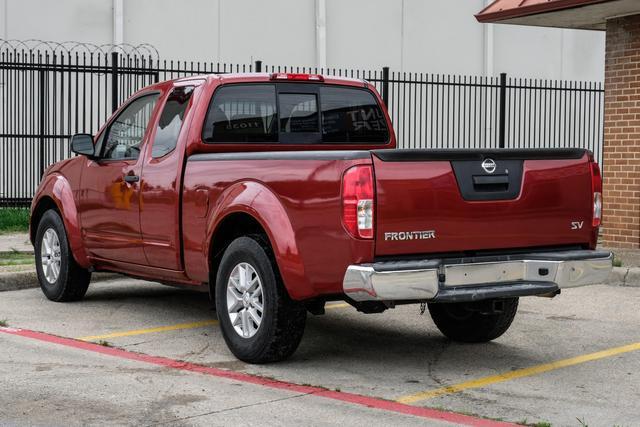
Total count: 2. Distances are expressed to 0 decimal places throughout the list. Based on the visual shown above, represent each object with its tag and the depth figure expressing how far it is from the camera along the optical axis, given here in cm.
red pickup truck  668
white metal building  2191
